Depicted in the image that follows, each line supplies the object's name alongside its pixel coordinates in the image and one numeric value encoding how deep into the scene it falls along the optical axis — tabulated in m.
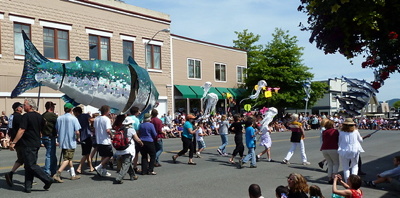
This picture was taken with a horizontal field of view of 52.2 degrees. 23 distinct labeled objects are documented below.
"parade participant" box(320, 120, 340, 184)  9.04
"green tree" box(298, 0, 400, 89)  5.61
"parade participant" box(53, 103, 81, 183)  8.75
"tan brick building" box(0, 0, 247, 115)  20.91
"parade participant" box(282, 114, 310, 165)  11.67
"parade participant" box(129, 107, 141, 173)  9.90
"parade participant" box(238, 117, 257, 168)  11.03
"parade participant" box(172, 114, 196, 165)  11.58
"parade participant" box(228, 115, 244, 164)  11.59
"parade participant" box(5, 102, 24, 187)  7.72
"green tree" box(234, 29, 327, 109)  37.69
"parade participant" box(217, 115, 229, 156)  13.69
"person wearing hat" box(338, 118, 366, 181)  8.40
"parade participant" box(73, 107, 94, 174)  9.78
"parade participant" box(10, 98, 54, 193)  7.60
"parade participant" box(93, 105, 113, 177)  9.13
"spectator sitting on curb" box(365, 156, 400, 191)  8.60
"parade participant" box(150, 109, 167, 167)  10.77
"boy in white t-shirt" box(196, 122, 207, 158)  13.44
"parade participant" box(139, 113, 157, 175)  9.66
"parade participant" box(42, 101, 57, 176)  8.85
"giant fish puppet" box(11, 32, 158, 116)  9.48
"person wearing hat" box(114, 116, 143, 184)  8.70
